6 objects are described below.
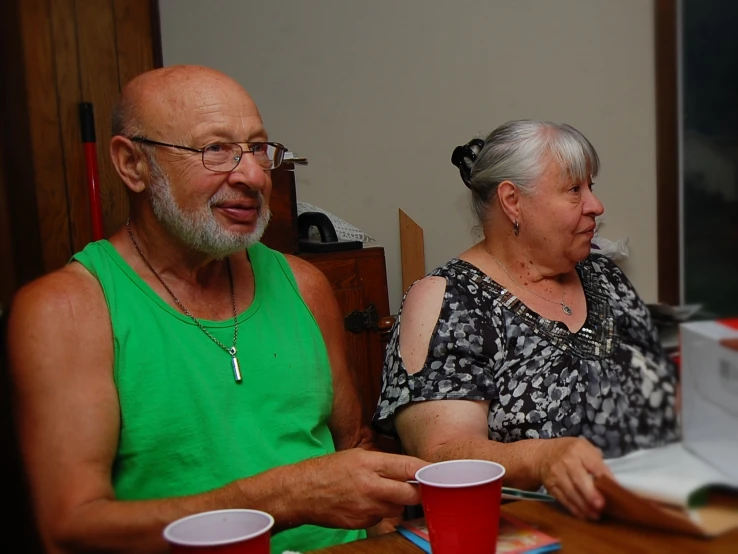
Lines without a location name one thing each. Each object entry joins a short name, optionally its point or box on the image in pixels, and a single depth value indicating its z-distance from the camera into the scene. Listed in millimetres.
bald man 907
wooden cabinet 1797
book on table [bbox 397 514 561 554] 737
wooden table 638
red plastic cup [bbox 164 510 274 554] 590
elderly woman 1184
